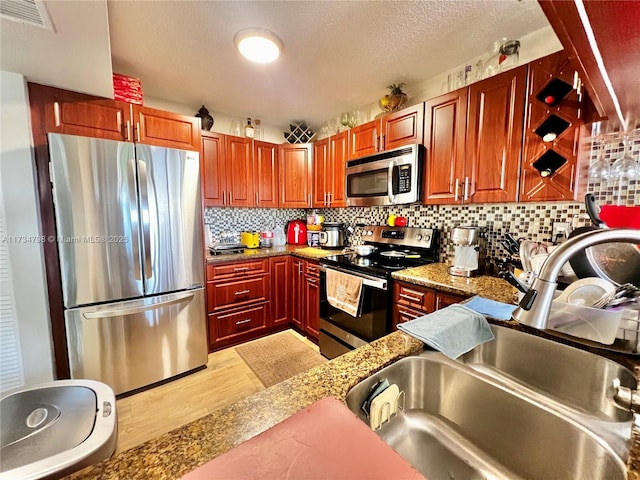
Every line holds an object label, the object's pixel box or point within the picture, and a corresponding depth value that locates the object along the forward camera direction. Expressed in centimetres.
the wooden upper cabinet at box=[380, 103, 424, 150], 205
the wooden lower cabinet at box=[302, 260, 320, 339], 257
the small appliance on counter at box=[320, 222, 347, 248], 297
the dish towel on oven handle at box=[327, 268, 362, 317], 200
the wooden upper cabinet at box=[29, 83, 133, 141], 174
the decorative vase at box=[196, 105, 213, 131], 269
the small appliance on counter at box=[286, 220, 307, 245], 341
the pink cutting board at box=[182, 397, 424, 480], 38
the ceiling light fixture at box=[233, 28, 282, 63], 165
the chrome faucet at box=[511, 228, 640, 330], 50
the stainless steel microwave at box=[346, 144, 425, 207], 205
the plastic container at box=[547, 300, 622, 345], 75
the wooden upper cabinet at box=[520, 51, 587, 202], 137
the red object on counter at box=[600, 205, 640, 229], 113
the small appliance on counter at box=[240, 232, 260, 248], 303
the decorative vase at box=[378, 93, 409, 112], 226
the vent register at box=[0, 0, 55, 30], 105
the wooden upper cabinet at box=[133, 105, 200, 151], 205
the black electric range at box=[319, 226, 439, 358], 188
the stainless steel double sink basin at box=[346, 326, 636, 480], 67
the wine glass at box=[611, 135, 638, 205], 129
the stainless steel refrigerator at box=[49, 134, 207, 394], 170
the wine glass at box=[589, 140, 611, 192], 135
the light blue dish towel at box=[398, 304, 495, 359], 76
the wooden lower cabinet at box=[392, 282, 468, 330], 156
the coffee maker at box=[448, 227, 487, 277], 174
